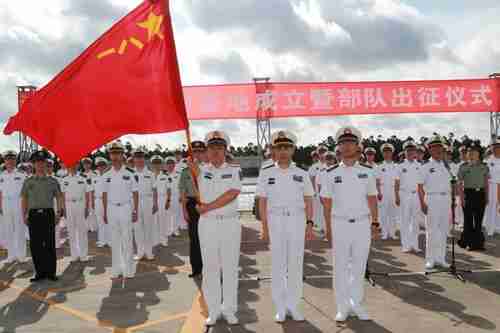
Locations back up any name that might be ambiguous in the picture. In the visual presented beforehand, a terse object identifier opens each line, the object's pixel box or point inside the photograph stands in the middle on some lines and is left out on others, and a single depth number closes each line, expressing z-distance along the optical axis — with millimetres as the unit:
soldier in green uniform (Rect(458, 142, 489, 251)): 10680
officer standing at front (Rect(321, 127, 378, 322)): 5848
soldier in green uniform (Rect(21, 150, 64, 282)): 8633
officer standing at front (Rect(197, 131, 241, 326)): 5832
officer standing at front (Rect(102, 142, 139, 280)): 8570
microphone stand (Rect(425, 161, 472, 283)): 7860
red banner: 16016
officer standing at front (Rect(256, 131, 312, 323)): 5898
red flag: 5445
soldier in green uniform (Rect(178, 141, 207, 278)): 8602
